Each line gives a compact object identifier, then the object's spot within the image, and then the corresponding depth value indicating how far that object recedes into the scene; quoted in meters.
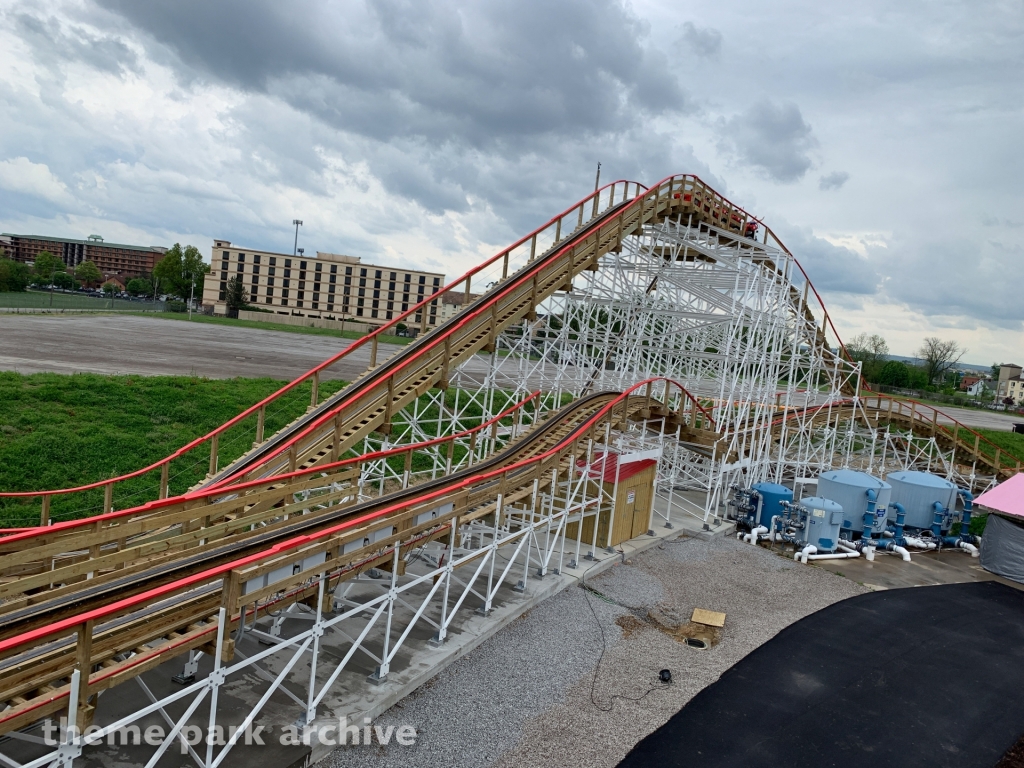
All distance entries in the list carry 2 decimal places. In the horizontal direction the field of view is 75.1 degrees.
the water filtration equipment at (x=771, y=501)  19.14
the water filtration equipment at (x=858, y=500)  19.98
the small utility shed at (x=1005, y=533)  17.98
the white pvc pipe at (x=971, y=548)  20.19
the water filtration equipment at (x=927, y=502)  21.41
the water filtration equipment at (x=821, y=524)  18.12
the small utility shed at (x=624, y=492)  15.81
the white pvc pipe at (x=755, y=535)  18.39
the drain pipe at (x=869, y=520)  19.27
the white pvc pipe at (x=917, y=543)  19.78
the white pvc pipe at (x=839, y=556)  17.61
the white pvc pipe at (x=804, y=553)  17.28
